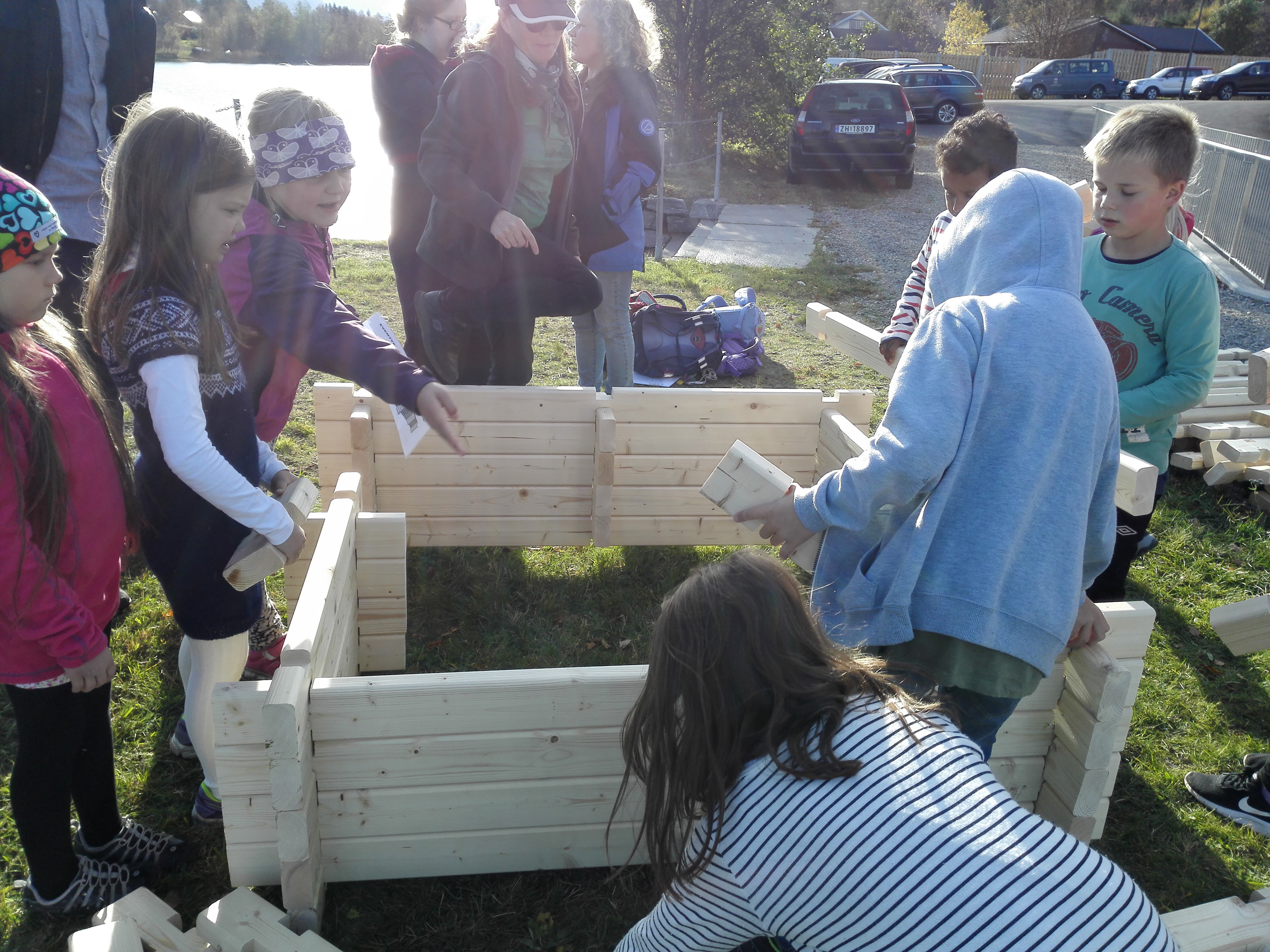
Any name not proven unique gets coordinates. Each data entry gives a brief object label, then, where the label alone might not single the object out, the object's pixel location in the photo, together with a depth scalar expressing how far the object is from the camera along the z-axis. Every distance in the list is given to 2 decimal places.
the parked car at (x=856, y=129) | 14.33
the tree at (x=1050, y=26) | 45.09
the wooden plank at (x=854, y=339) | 3.91
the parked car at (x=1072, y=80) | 35.34
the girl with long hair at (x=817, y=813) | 1.24
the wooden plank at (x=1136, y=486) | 2.60
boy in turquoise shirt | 2.63
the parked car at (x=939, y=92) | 24.08
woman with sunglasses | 3.31
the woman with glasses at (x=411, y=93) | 3.63
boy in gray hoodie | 1.68
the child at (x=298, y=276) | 2.35
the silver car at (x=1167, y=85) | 34.47
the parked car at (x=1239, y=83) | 33.06
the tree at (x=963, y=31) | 45.34
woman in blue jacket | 4.16
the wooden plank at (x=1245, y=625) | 2.10
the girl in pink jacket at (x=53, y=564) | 1.78
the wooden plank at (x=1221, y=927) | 1.98
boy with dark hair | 2.87
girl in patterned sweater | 1.93
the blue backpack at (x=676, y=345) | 6.04
